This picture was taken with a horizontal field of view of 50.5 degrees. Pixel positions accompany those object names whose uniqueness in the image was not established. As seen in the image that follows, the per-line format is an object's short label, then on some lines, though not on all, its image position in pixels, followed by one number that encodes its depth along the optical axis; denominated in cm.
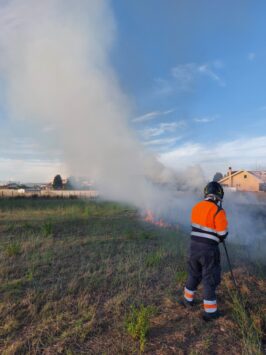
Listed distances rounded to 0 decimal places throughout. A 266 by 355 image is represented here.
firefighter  421
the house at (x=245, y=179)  3947
